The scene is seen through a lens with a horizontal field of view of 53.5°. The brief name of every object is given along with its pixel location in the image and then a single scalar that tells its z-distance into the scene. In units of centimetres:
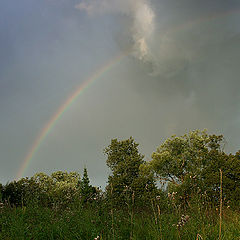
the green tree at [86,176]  3789
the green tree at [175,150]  3174
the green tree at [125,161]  3164
